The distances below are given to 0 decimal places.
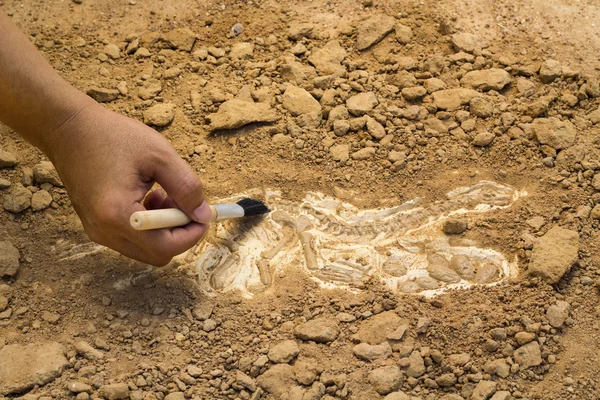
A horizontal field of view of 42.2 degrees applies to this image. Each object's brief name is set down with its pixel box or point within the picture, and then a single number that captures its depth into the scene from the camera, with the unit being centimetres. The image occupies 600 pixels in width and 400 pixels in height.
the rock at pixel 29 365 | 200
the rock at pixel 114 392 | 198
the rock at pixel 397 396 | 200
